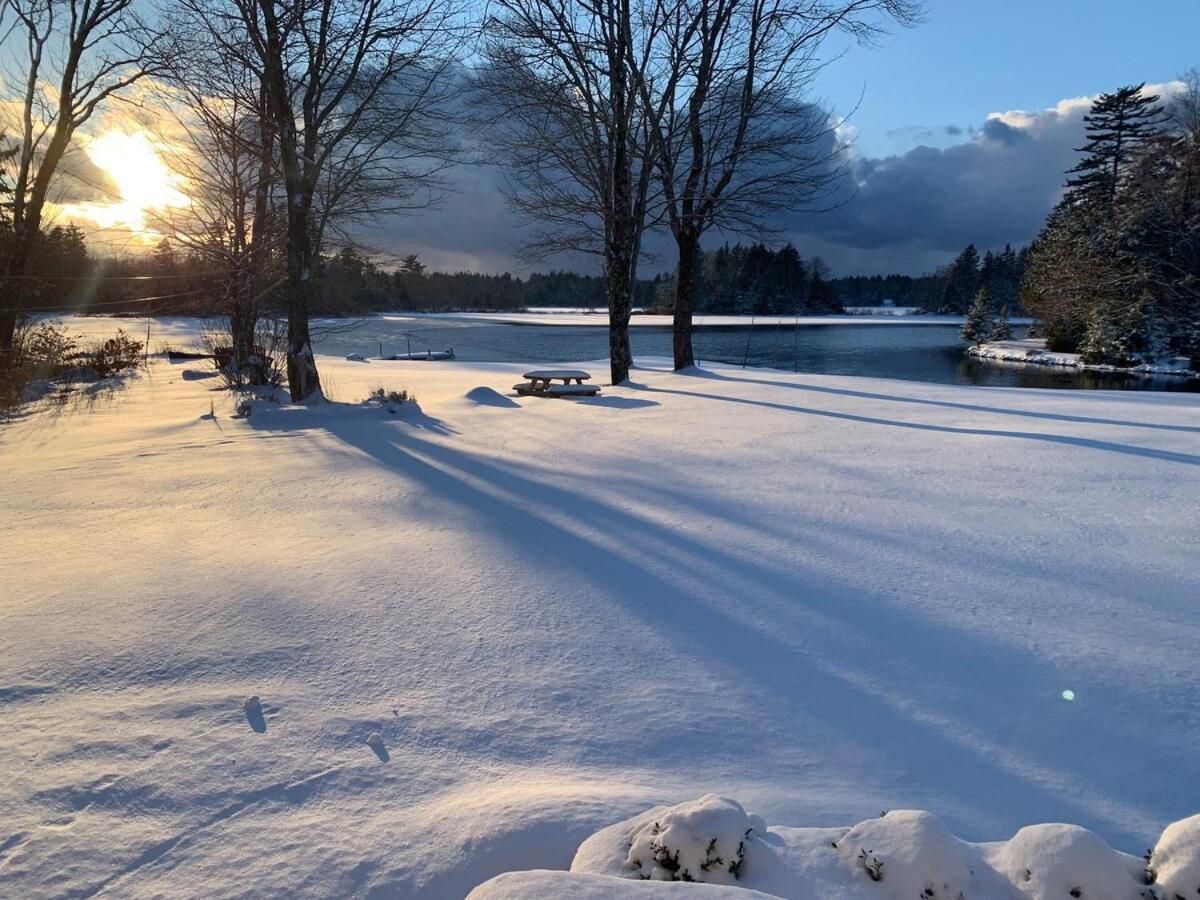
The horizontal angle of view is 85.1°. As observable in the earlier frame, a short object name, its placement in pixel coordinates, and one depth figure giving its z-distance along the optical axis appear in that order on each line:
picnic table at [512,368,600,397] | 11.26
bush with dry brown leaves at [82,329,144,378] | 18.03
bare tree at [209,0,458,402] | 9.77
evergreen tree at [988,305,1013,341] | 51.34
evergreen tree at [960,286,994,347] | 51.50
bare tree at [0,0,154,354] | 14.01
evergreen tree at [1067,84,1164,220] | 39.56
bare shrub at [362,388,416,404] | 10.20
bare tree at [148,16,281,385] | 10.81
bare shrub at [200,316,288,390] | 14.33
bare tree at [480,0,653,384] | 12.25
